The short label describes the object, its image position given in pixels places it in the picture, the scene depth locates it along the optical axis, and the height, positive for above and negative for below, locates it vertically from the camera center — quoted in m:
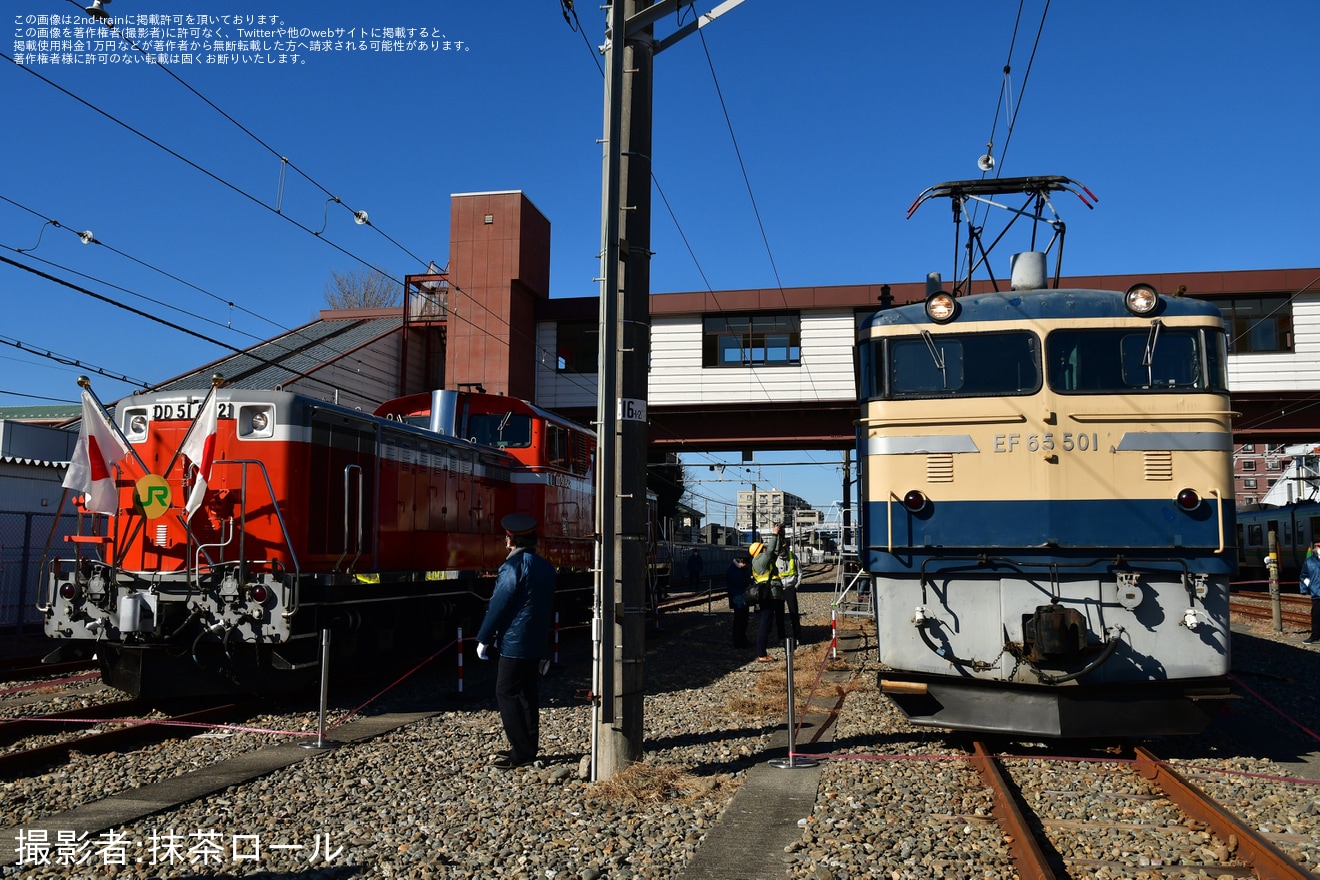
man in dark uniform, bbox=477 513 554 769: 6.83 -0.84
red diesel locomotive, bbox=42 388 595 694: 8.62 -0.34
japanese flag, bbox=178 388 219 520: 9.17 +0.75
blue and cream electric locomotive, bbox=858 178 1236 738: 6.86 +0.11
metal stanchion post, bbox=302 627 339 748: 7.62 -1.38
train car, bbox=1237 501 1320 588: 29.50 -0.33
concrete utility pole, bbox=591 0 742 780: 6.62 +0.98
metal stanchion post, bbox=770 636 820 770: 6.95 -1.75
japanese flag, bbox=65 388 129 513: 9.05 +0.55
